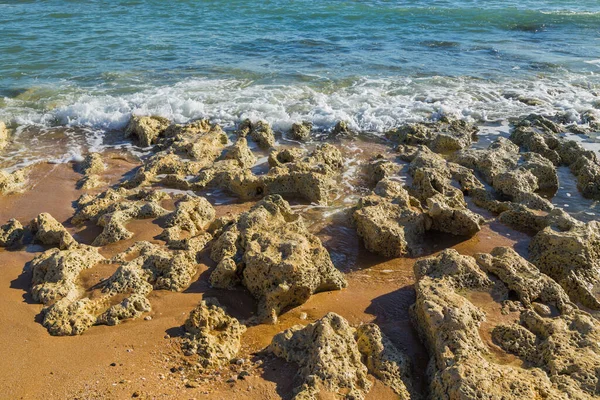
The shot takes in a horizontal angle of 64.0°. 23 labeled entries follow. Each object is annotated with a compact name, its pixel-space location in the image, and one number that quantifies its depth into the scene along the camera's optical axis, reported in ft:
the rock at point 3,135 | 29.07
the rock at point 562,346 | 11.32
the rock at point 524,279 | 14.94
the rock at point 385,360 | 12.17
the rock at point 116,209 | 18.79
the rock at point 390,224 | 18.43
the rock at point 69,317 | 13.66
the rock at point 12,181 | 23.20
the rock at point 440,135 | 28.60
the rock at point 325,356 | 11.57
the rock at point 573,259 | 16.56
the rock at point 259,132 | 29.19
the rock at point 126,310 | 14.24
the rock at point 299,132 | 30.66
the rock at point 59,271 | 15.07
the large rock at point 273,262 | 14.90
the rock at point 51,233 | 18.19
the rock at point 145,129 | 29.76
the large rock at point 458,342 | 10.85
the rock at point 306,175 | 22.48
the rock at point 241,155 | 26.45
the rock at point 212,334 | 12.91
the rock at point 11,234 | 18.72
